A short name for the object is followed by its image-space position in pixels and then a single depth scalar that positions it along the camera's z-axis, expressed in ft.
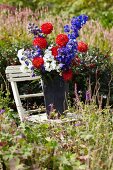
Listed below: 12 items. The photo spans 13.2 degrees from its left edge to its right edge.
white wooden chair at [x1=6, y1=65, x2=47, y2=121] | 20.56
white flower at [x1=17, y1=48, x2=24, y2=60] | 18.24
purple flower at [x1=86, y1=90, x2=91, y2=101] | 16.02
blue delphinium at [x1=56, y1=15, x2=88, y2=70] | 17.36
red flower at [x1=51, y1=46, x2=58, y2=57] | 17.48
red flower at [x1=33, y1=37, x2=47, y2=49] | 17.54
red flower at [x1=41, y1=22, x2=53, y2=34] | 17.85
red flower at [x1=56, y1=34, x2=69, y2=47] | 17.16
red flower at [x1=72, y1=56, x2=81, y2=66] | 18.23
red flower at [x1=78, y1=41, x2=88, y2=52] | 18.86
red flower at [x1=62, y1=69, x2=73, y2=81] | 17.66
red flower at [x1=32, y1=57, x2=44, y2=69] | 17.39
